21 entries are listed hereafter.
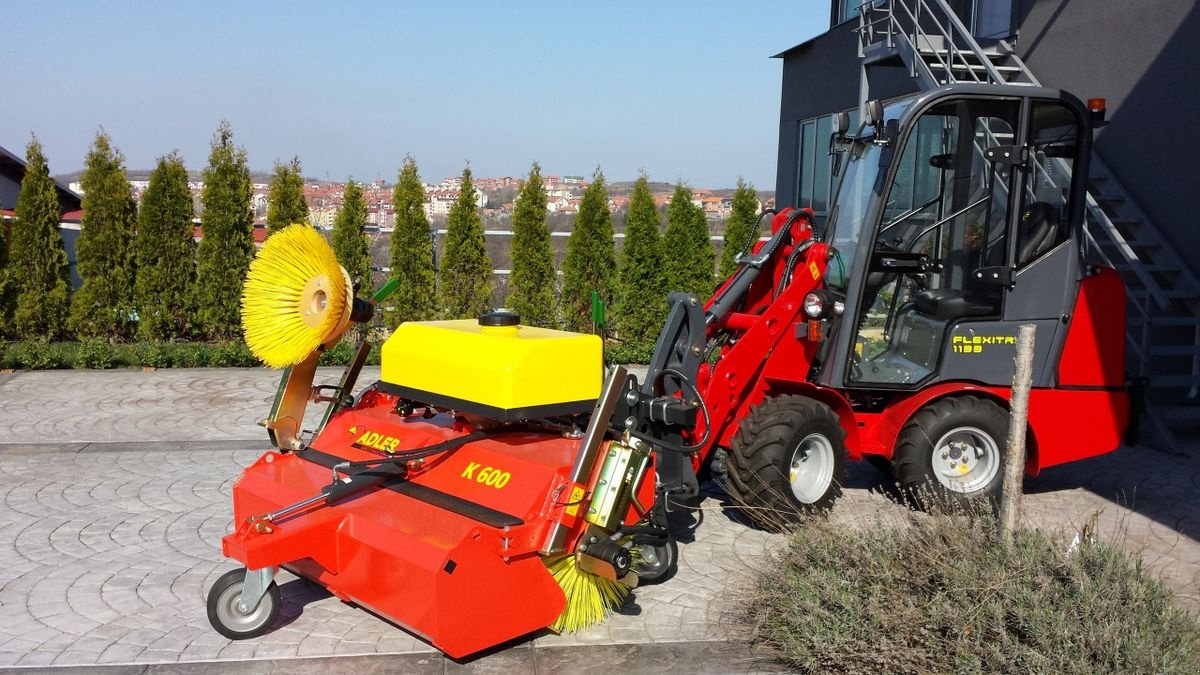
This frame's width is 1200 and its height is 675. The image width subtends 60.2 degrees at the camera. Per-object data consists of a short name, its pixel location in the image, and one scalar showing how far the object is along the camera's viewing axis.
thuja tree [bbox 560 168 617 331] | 12.87
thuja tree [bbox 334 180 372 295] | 12.73
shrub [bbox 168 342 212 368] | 11.83
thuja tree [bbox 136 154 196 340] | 12.03
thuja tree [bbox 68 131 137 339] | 11.88
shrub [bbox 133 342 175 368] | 11.71
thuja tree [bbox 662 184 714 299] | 12.96
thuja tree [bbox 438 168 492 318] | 12.78
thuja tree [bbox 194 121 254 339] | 12.17
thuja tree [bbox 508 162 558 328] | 12.77
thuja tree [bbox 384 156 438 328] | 12.73
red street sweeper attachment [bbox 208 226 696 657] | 4.09
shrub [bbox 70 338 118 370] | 11.53
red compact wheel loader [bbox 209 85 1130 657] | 4.27
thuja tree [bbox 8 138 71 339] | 11.65
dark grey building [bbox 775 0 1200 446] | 9.02
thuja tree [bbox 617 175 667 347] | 12.88
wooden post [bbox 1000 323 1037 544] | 4.38
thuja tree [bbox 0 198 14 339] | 11.58
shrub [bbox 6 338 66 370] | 11.36
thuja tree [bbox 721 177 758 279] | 13.56
